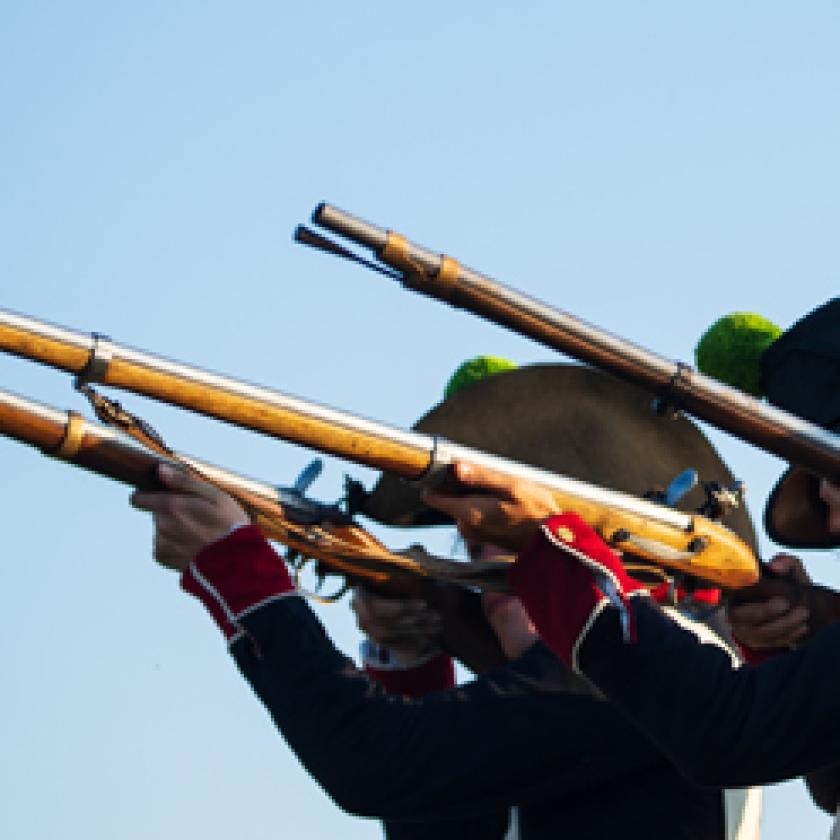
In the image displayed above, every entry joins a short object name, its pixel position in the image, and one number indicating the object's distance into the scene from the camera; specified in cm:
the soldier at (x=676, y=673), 838
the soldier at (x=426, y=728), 980
